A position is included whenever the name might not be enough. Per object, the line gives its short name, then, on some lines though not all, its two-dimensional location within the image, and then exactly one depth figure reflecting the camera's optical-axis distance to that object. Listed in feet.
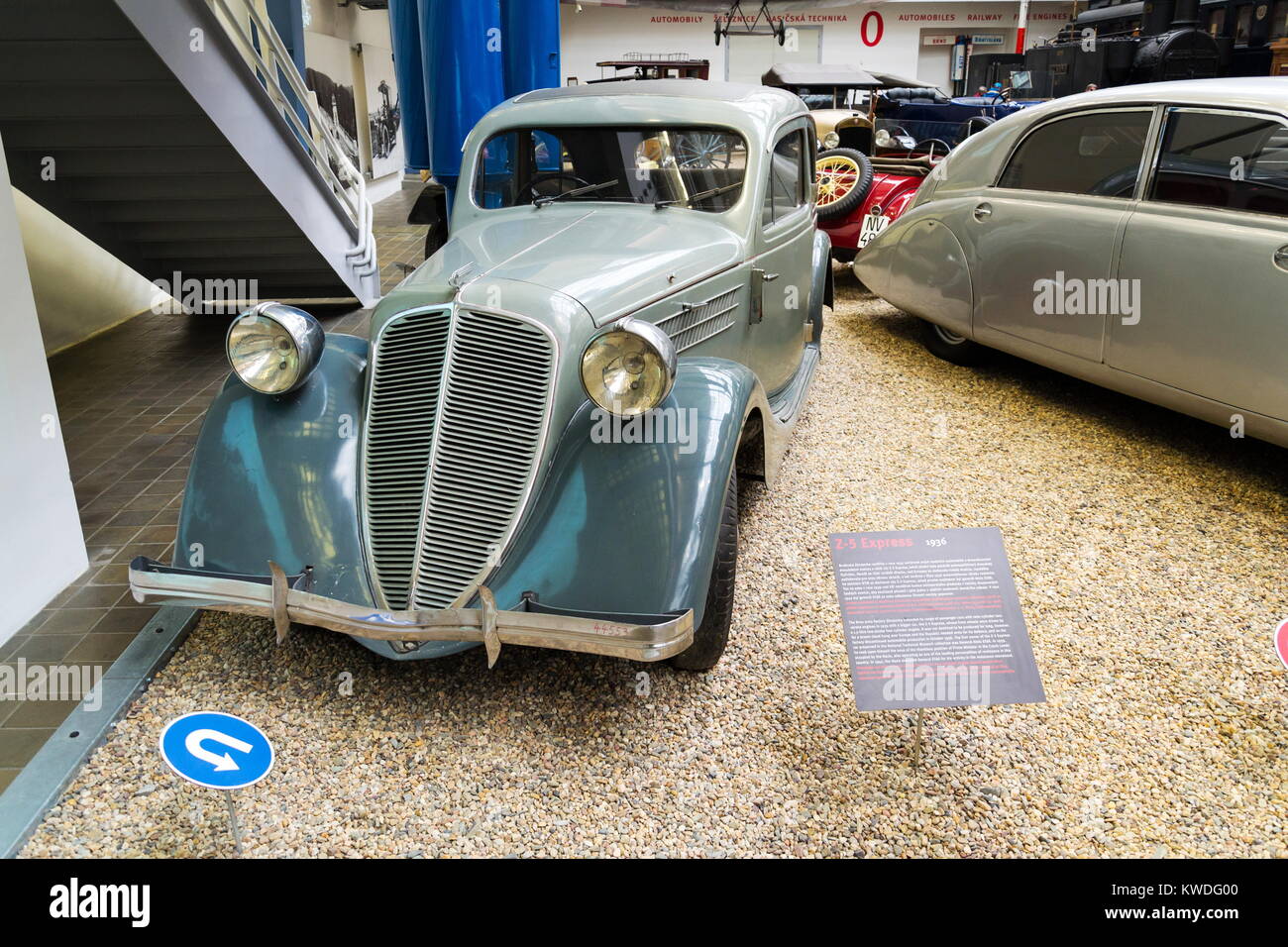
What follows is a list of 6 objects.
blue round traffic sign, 6.77
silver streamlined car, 12.45
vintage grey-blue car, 8.13
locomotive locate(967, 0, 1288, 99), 46.78
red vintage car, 24.76
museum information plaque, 7.61
